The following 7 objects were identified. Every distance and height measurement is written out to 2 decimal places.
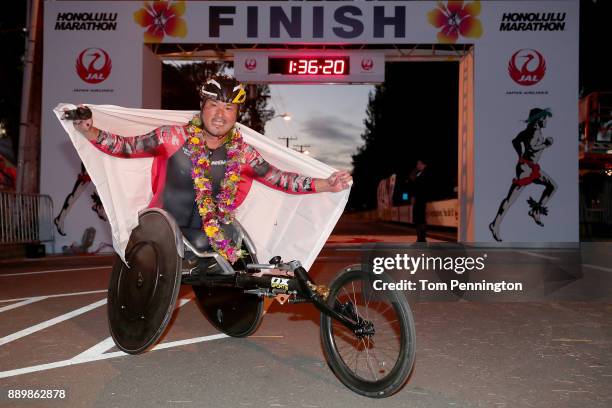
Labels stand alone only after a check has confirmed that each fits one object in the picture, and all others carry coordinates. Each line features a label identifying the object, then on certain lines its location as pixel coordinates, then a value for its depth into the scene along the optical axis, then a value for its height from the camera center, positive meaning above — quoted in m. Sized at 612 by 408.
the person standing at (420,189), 16.64 +0.94
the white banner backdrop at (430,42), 15.88 +4.15
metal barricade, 14.04 +0.02
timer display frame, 16.78 +4.23
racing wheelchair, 3.93 -0.52
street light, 54.62 +9.37
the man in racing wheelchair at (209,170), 4.91 +0.43
